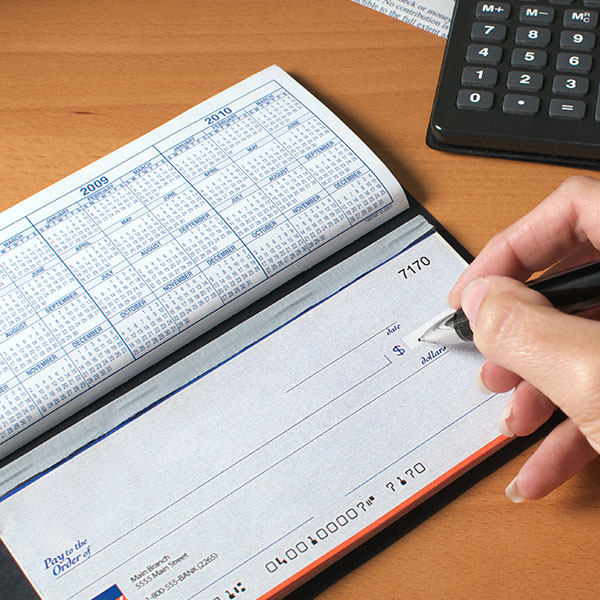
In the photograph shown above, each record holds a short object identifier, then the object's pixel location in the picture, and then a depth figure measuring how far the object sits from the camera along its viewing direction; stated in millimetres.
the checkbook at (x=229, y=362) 372
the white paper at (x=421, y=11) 571
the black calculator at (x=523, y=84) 485
